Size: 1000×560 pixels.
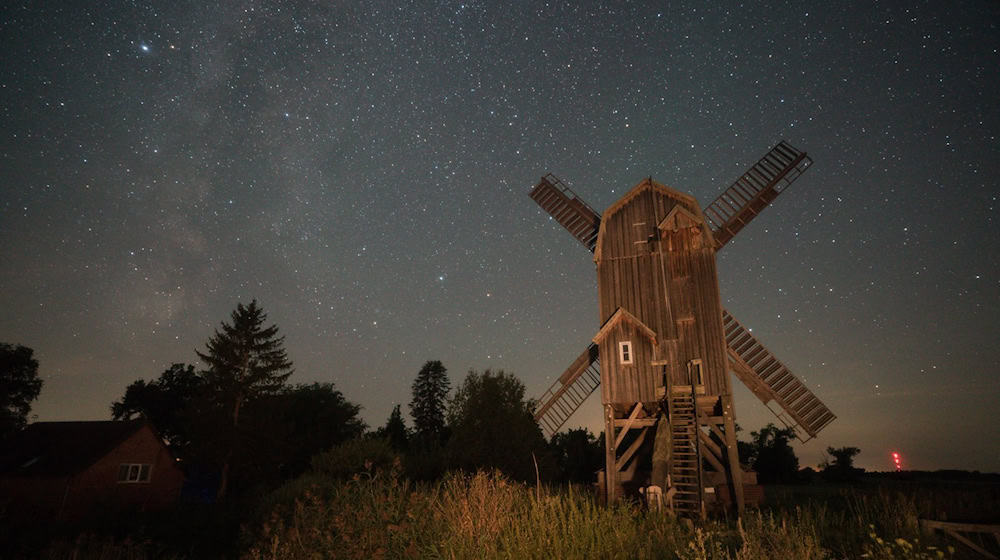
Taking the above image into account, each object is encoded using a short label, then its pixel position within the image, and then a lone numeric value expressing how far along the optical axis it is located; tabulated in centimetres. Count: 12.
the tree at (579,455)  3862
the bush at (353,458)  2025
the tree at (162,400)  6209
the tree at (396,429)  5726
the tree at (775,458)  4203
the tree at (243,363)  4162
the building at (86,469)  3027
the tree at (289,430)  3966
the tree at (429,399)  6906
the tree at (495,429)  2591
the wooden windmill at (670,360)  1662
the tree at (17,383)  4819
